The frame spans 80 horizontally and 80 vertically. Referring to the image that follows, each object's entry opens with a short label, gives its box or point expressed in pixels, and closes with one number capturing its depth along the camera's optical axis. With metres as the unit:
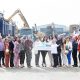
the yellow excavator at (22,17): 30.92
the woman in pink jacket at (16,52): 10.59
